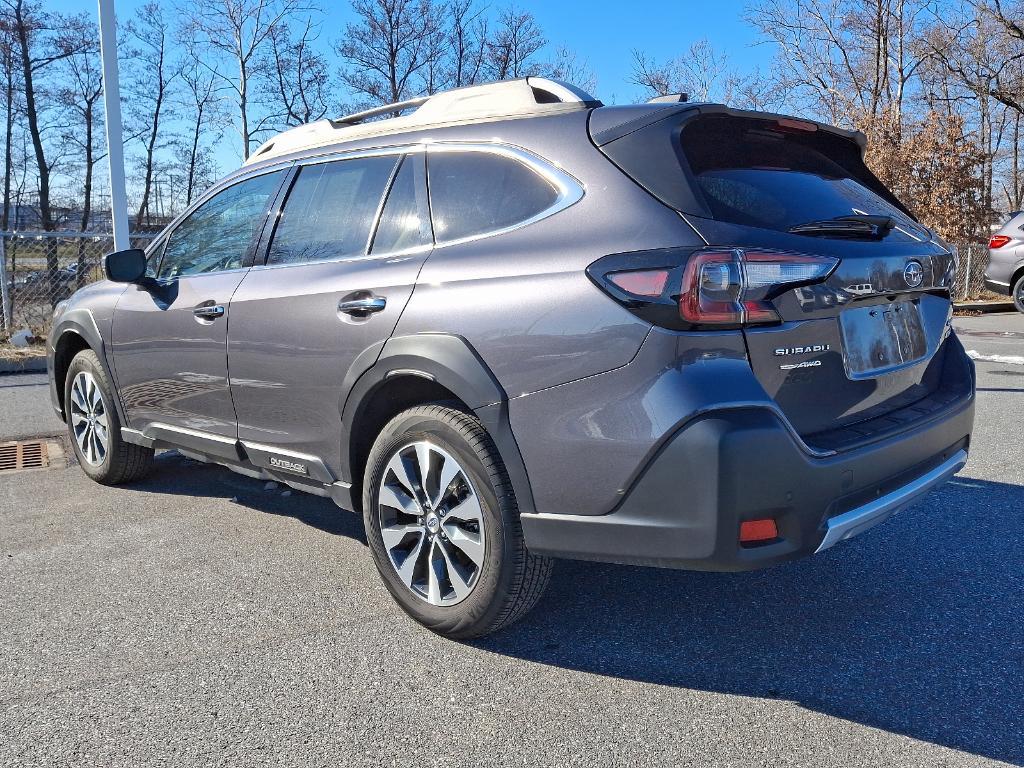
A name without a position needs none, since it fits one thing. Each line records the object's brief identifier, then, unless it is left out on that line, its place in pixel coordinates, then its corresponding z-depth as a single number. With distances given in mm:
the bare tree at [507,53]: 36812
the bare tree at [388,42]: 35344
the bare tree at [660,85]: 29938
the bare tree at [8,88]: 28406
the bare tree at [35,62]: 28516
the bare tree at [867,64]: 29328
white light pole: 8156
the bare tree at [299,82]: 34844
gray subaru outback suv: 2418
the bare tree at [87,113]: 29938
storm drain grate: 5680
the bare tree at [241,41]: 29172
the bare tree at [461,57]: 36500
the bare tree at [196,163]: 35312
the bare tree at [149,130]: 33969
